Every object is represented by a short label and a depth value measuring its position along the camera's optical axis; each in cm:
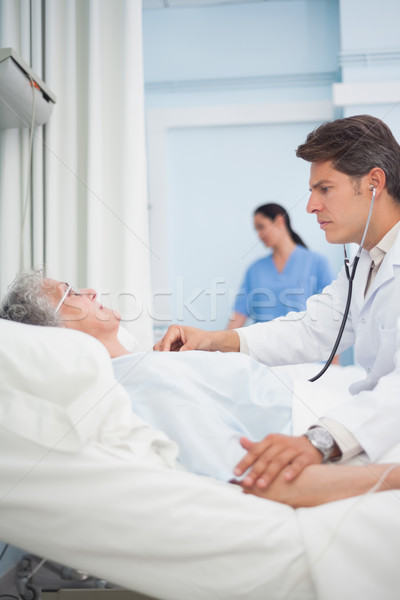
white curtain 169
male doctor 71
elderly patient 68
